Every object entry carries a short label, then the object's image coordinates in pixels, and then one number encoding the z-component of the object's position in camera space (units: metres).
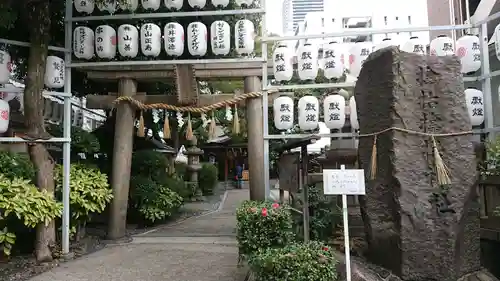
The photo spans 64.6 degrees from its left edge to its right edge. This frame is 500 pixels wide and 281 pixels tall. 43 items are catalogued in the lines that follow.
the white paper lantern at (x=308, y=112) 7.31
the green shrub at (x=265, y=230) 5.76
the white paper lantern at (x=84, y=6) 8.38
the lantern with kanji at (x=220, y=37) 8.20
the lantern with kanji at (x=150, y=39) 8.38
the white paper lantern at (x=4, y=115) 6.99
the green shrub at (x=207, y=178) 22.44
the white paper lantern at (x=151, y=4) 8.52
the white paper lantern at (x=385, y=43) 7.17
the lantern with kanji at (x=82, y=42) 8.38
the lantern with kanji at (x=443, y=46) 7.05
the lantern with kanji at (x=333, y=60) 7.28
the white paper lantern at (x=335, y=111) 7.23
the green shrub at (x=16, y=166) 6.84
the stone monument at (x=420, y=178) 4.76
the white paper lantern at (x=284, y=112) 7.46
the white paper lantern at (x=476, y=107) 6.96
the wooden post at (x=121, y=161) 9.09
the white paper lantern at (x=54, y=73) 7.83
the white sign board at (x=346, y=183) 4.64
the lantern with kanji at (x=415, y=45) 7.10
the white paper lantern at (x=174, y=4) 8.44
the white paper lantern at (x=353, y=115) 7.20
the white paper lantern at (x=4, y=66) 7.10
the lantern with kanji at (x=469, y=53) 6.95
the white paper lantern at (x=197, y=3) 8.38
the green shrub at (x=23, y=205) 6.27
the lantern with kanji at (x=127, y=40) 8.46
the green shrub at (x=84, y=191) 8.02
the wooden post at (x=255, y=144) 8.33
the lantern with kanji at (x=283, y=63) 7.41
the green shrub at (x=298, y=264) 4.69
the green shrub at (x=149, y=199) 11.55
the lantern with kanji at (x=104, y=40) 8.44
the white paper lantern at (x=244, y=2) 8.22
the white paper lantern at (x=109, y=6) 8.26
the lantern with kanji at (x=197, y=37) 8.31
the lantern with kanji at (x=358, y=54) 7.36
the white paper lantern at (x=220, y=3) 8.38
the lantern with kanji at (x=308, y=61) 7.33
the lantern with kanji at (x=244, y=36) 8.10
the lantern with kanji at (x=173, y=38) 8.30
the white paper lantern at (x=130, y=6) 8.43
